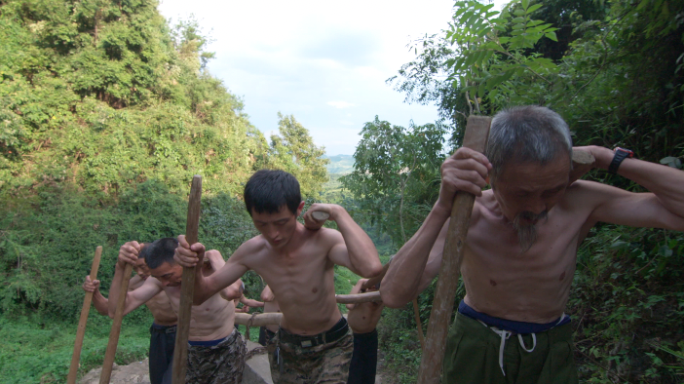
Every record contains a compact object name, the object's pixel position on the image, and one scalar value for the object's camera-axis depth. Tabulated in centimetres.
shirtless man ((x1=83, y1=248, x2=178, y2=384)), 393
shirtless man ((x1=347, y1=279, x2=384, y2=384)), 320
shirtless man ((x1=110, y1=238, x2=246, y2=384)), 368
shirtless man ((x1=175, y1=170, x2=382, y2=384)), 247
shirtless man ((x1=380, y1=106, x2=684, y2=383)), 146
